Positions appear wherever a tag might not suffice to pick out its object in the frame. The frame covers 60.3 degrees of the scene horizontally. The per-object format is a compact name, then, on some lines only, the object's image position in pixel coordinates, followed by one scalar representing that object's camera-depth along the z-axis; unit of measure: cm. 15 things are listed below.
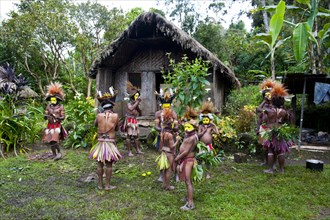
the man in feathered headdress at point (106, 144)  447
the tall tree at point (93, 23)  1471
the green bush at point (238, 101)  944
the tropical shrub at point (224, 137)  711
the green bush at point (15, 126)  678
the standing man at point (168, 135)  452
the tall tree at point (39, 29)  1335
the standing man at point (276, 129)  541
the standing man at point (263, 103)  575
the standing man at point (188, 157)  380
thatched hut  755
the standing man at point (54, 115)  629
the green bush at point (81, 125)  780
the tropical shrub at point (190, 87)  523
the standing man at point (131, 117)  698
